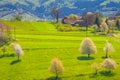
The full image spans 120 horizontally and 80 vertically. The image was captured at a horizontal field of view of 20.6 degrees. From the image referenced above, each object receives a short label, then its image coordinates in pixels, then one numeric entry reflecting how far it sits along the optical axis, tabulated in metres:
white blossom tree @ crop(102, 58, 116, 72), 144.69
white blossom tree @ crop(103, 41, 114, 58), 165.00
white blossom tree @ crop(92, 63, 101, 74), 143.59
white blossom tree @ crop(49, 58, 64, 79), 139.75
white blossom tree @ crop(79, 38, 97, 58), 163.88
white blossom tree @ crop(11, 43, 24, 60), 156.62
